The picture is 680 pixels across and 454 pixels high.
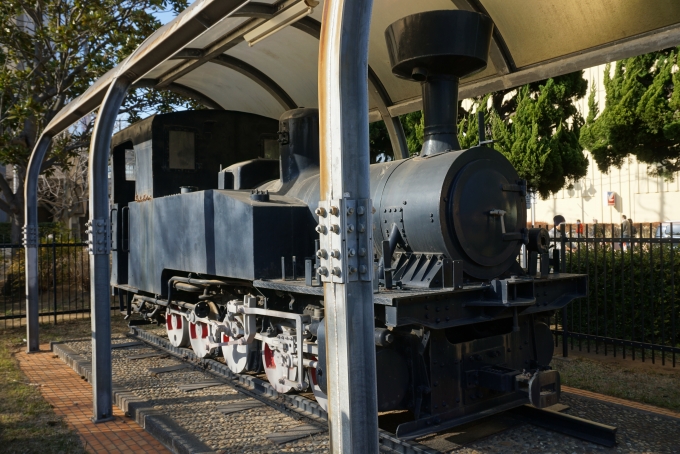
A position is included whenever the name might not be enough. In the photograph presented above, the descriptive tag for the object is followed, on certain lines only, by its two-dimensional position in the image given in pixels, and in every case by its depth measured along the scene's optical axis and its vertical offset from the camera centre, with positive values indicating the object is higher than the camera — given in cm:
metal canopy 511 +204
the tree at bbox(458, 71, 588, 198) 1499 +246
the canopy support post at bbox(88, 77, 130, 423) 569 -4
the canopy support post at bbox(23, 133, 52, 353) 905 -17
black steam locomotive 455 -28
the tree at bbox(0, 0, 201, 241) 1234 +393
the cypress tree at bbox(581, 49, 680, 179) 1295 +247
